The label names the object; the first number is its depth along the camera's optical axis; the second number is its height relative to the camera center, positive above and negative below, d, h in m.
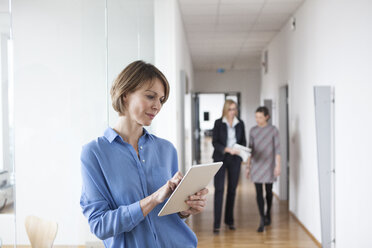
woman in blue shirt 1.23 -0.19
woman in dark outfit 4.89 -0.36
